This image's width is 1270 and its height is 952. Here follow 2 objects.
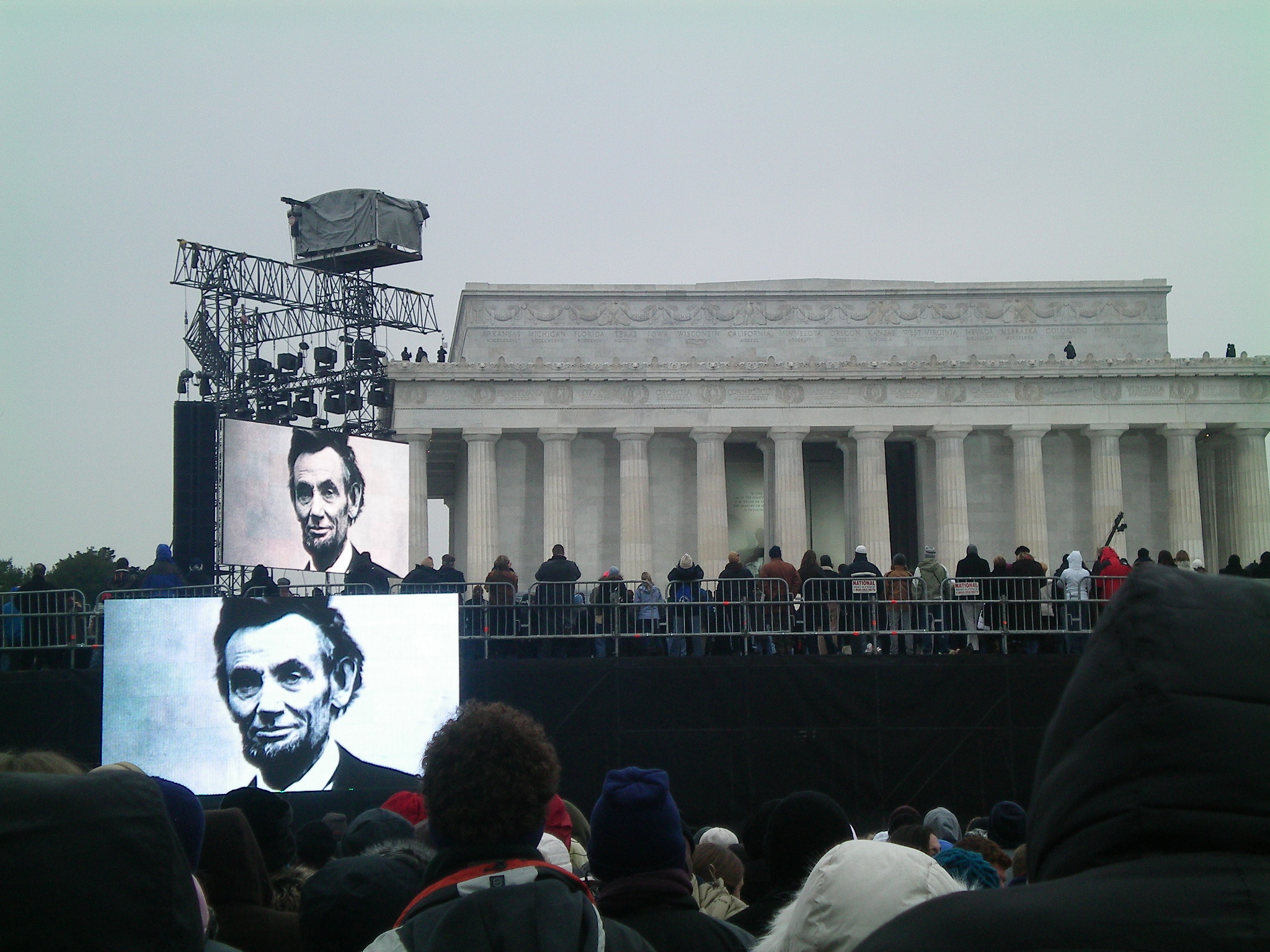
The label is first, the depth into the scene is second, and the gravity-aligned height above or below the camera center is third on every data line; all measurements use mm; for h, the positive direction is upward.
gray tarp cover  49312 +13928
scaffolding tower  46219 +8904
